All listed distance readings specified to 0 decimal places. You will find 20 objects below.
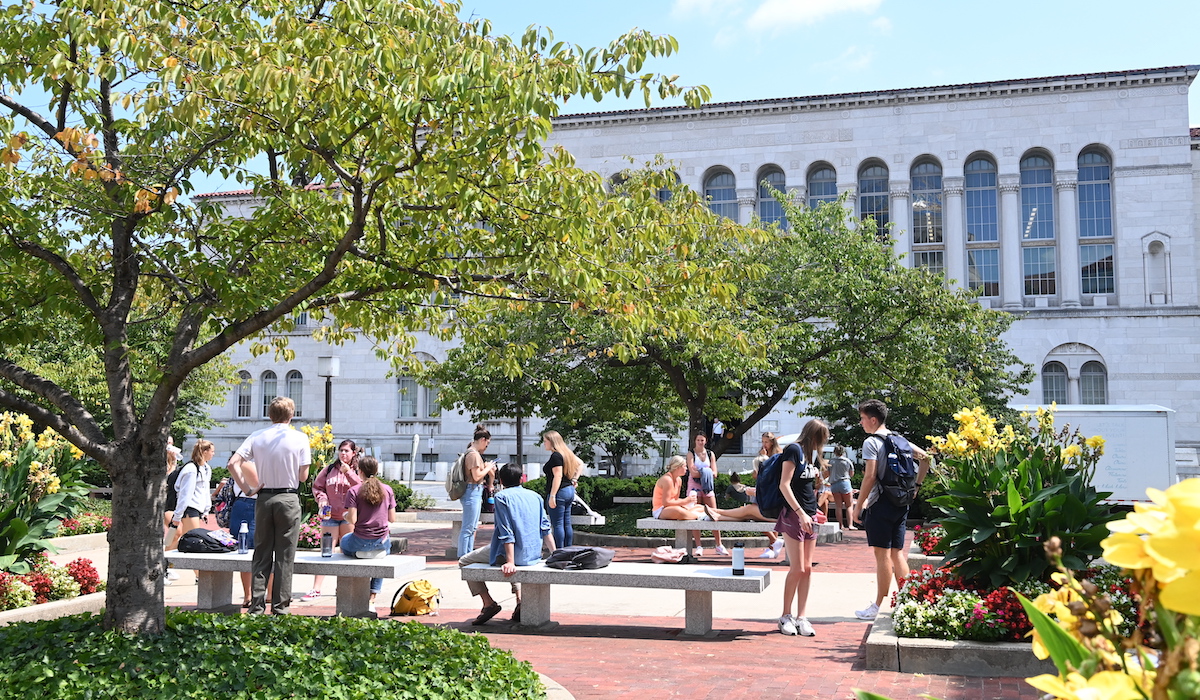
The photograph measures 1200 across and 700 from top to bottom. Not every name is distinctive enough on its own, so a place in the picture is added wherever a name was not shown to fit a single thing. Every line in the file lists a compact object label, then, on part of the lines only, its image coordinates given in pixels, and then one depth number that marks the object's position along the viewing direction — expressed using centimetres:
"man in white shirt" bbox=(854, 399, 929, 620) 977
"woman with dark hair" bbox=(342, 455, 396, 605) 1085
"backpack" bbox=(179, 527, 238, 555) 1129
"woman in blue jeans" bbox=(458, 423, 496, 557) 1357
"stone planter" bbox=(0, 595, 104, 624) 954
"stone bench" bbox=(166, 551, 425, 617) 1041
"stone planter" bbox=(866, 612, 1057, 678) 747
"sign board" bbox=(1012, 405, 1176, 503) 2386
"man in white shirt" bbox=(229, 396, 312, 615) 973
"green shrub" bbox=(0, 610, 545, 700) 637
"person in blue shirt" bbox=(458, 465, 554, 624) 1005
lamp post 2440
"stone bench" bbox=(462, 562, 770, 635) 959
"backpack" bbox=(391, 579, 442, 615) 1094
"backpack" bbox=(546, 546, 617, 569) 1006
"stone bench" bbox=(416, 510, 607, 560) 1702
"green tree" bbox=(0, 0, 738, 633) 656
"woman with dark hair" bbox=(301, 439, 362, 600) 1192
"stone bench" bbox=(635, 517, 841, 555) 1555
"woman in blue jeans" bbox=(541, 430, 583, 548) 1378
